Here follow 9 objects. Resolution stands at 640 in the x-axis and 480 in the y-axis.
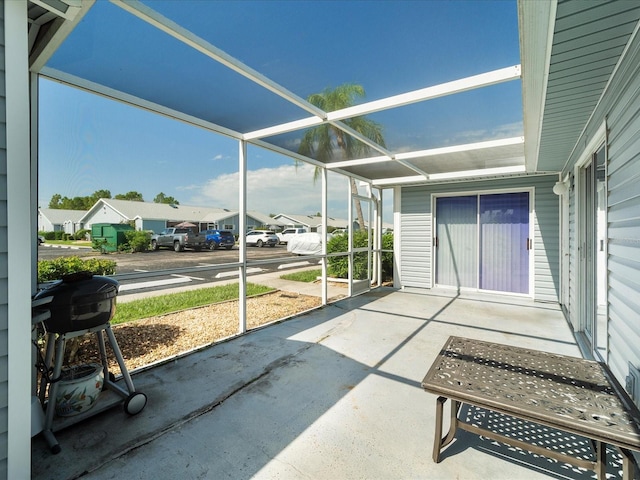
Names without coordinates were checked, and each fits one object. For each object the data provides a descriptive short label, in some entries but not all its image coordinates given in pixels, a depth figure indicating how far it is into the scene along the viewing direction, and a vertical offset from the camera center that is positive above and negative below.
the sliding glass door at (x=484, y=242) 6.01 -0.09
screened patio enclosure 1.76 +1.21
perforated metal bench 1.38 -0.82
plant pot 2.03 -1.02
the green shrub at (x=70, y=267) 2.39 -0.24
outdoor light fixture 4.79 +0.77
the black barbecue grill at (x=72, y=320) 1.87 -0.52
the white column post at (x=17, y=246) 1.47 -0.04
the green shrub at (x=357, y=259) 7.54 -0.55
